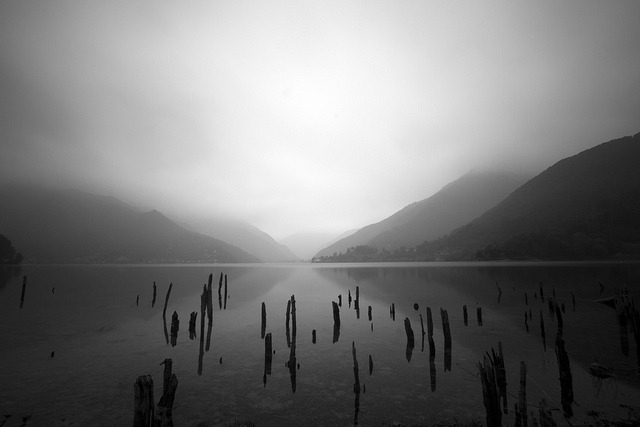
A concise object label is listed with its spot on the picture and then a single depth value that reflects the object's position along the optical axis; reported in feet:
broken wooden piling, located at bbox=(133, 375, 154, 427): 27.55
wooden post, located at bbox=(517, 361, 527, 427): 35.03
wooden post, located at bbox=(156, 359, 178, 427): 30.55
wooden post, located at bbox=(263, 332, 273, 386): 56.44
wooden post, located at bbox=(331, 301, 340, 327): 88.65
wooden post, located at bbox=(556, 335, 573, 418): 42.10
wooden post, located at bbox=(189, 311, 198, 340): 79.77
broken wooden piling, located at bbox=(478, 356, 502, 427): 33.88
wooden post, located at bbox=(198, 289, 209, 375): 56.68
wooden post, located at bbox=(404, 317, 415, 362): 69.50
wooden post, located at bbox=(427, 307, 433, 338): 63.04
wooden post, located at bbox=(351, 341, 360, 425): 41.45
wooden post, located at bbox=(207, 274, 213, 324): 78.27
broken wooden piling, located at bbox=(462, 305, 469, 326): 94.62
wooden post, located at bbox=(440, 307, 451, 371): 59.07
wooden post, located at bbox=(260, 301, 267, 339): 82.12
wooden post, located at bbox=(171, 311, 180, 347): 77.51
